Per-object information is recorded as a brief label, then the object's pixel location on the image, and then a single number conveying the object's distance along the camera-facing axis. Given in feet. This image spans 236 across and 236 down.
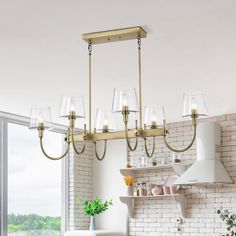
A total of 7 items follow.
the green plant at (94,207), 24.90
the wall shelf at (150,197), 23.22
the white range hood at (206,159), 21.76
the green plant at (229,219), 21.58
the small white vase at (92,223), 24.61
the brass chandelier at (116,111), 11.55
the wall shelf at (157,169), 23.30
